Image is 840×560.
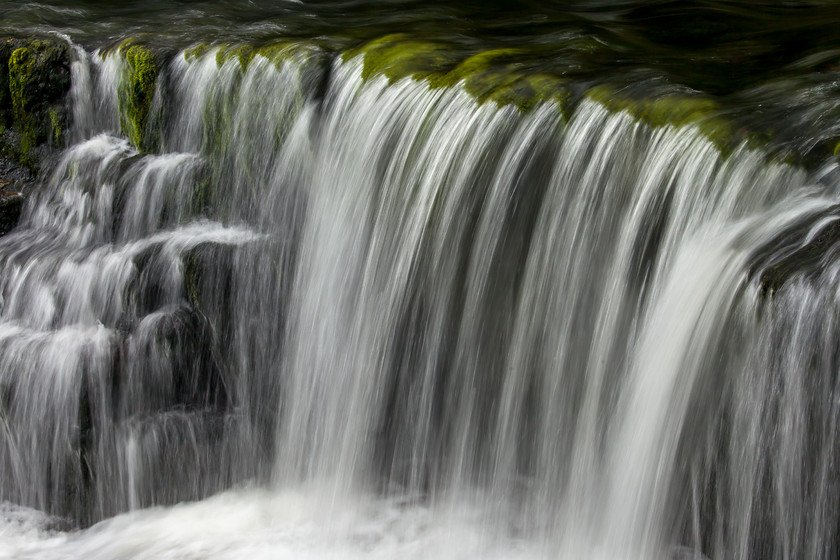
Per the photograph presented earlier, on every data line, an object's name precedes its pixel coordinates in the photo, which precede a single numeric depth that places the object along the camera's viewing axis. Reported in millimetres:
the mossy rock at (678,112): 9758
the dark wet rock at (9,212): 14484
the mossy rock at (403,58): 12328
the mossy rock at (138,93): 14445
